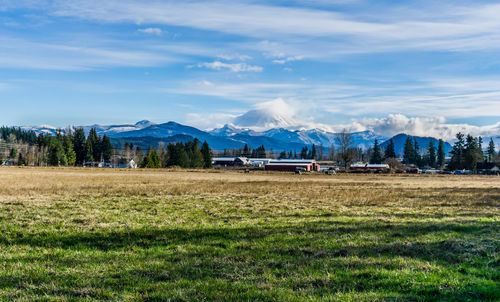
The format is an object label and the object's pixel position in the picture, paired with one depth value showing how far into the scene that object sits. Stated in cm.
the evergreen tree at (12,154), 17428
